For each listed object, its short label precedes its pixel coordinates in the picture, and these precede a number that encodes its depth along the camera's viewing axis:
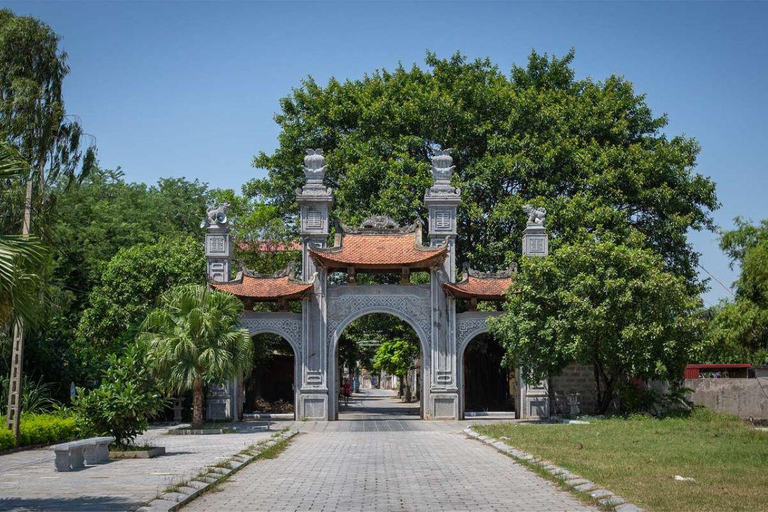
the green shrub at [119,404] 16.36
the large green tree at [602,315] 24.91
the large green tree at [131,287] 33.75
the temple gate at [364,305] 28.98
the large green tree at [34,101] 24.61
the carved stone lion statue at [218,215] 30.20
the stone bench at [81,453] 13.91
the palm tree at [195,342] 24.44
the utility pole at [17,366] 17.56
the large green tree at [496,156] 35.28
